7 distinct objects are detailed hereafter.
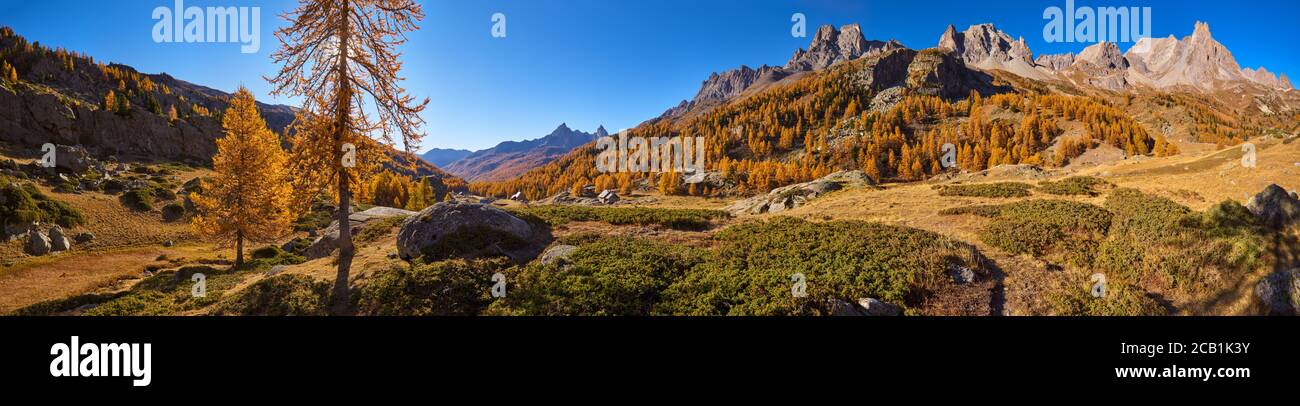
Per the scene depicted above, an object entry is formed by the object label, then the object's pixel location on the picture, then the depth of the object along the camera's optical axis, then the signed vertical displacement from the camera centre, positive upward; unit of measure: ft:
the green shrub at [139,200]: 166.09 +1.43
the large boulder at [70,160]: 180.14 +19.52
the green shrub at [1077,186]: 87.21 +3.18
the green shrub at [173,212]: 165.99 -3.58
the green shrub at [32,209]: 118.83 -1.60
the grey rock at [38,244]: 107.14 -10.60
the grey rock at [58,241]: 111.96 -10.34
